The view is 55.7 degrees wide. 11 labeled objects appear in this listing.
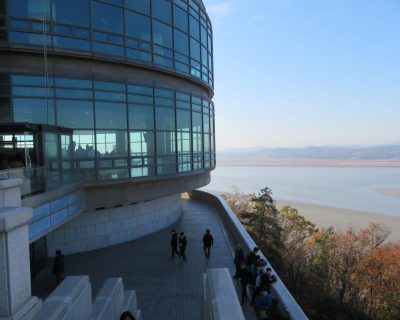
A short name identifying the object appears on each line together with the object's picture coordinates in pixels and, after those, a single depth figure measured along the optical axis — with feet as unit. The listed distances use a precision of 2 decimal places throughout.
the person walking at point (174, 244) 46.73
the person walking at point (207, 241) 46.11
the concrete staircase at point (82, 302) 16.88
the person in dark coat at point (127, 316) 17.88
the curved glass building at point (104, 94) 41.60
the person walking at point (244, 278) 33.25
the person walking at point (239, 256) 37.48
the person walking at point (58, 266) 37.63
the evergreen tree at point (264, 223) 84.90
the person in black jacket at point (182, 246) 45.47
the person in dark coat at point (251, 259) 36.78
